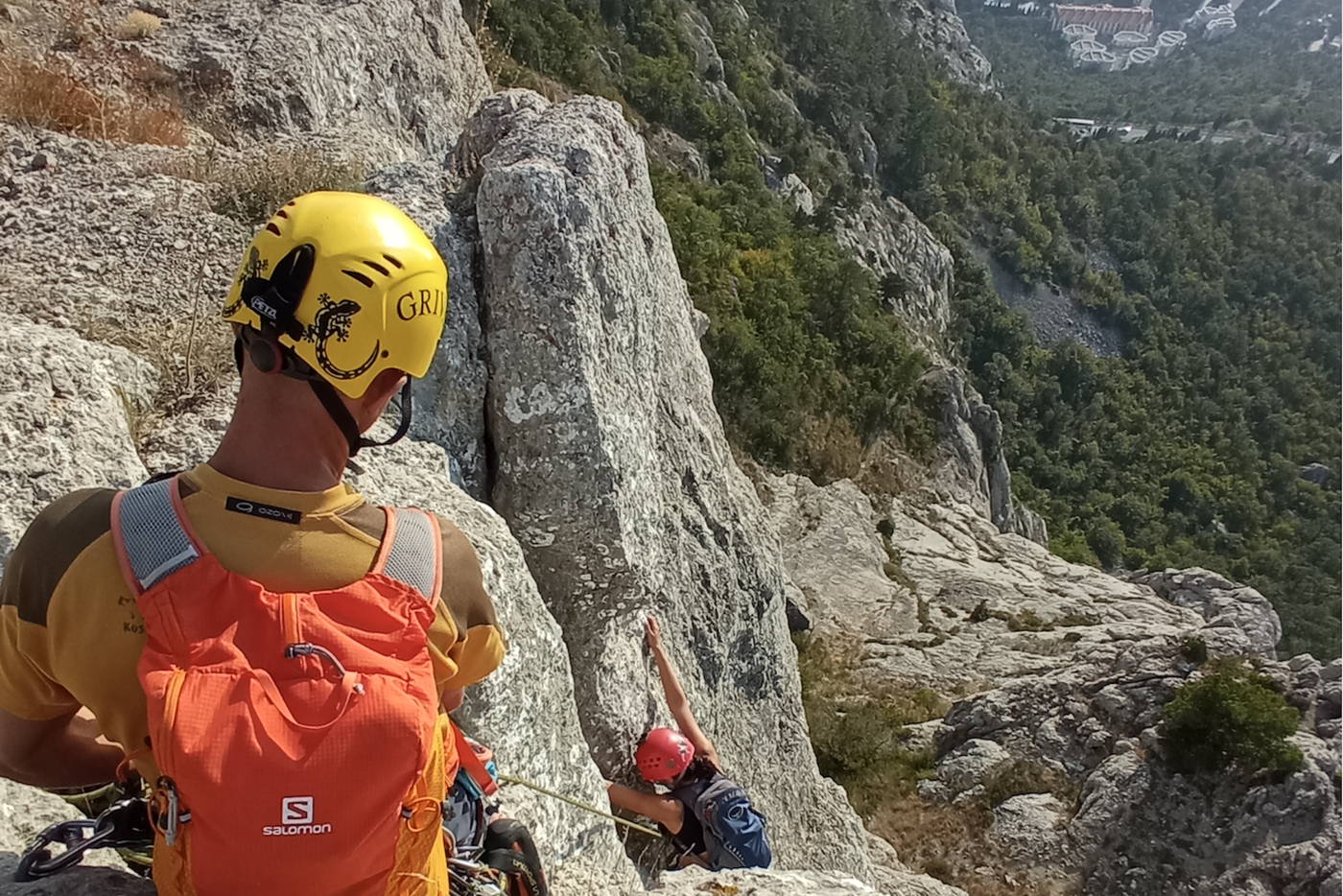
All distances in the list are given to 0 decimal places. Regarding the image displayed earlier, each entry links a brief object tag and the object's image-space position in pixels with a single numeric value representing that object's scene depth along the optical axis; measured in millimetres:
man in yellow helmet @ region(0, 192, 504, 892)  2082
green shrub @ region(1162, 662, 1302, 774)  15453
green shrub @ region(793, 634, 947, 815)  18609
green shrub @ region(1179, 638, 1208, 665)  19000
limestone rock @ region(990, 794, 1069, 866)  15961
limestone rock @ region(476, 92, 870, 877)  6090
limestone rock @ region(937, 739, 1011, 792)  18000
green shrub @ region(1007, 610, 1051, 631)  27469
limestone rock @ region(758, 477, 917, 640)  27156
